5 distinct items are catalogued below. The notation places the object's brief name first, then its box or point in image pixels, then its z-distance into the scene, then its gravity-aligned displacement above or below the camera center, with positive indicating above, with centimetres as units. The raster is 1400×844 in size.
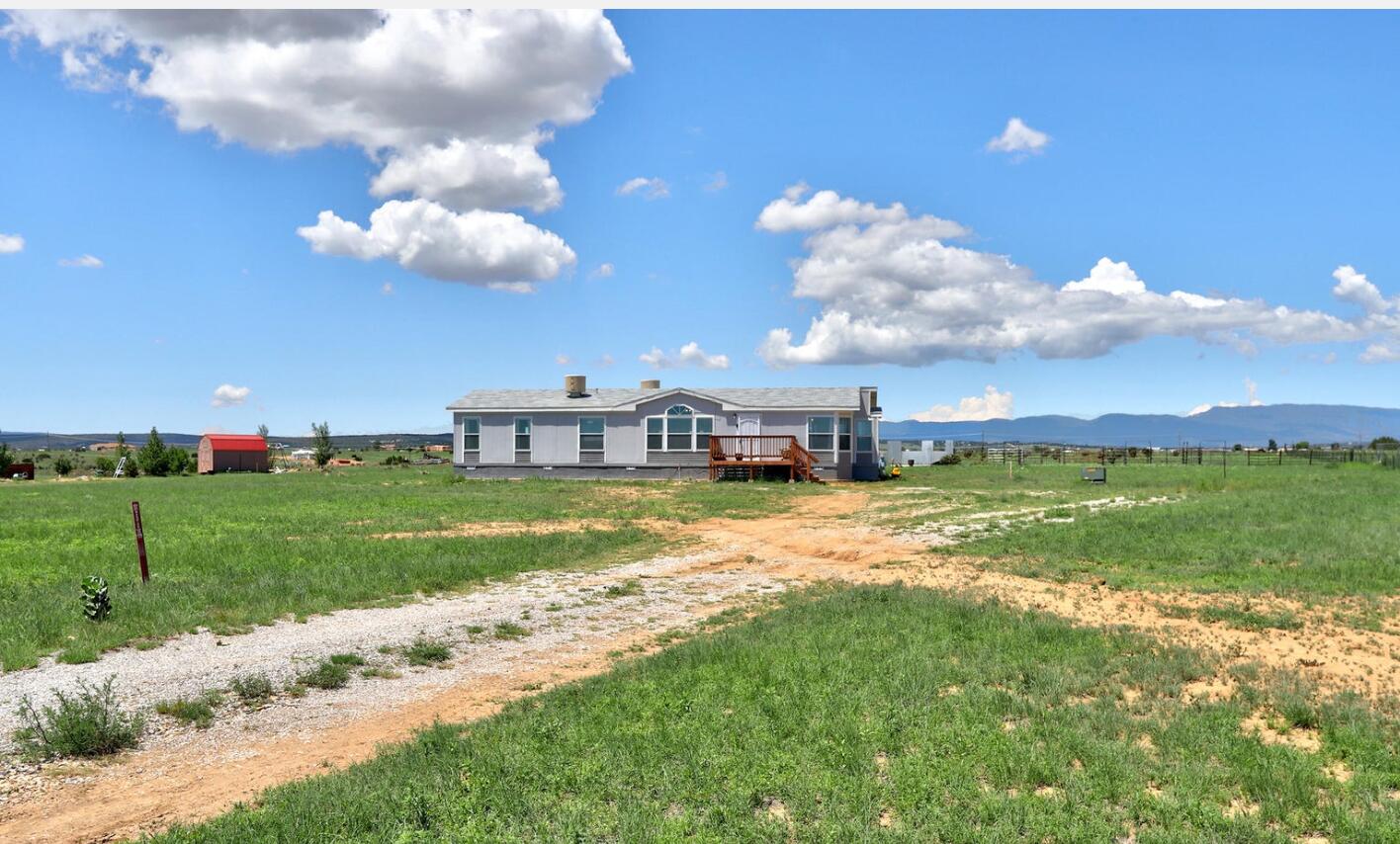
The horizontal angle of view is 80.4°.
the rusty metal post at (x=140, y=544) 1173 -143
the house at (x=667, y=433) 3525 +29
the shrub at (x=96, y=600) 975 -186
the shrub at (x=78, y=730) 620 -220
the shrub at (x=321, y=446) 5791 -23
